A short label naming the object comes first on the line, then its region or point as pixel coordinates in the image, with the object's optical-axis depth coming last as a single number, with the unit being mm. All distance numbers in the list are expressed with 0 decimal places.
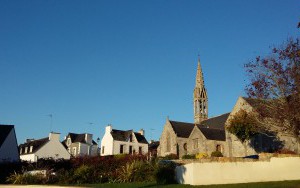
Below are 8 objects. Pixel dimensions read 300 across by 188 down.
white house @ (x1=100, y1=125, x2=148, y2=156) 64750
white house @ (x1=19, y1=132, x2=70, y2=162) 55844
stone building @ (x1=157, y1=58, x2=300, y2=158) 41012
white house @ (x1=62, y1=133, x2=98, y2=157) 64431
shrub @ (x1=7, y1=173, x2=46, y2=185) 21719
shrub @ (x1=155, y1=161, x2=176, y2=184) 20016
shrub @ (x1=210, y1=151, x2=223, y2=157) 43344
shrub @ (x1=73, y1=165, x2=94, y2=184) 22109
